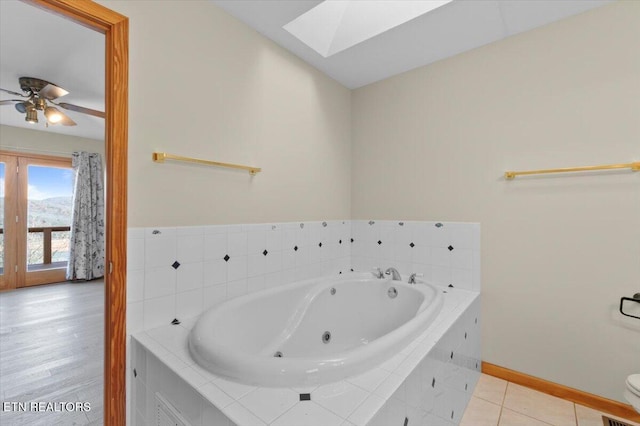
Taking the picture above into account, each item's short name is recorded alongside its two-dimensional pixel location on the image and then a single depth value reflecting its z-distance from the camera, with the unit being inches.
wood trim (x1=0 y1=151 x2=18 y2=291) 159.5
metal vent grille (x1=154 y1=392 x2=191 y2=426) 37.4
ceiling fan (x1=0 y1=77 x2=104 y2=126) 99.7
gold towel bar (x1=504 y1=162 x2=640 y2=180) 58.8
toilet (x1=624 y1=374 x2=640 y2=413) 49.6
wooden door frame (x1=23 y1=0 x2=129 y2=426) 48.3
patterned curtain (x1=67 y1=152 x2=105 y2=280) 180.4
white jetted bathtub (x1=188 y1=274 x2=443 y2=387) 35.8
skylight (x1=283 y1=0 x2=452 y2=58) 68.3
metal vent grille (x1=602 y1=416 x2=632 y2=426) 56.9
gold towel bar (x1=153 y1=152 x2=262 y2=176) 54.0
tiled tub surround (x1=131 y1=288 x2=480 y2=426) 30.3
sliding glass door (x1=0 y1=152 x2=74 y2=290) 160.6
